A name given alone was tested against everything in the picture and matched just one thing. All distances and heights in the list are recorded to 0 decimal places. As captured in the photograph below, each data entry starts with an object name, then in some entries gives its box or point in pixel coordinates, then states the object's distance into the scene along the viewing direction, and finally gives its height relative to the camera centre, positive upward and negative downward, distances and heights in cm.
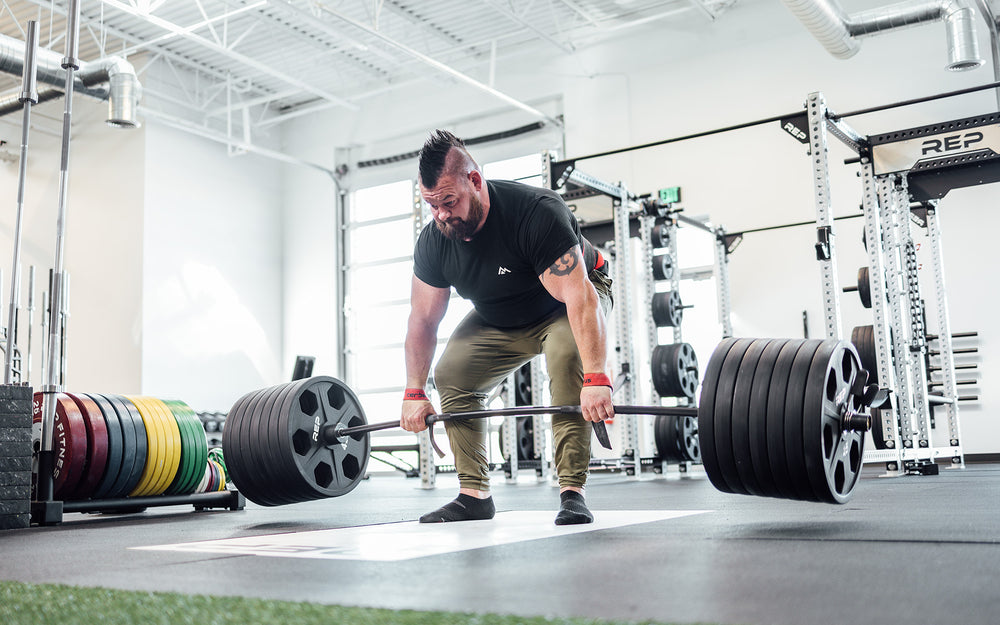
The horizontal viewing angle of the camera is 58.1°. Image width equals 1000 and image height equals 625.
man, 231 +33
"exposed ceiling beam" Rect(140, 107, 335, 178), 937 +330
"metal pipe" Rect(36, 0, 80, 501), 306 +32
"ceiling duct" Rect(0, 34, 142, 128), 666 +301
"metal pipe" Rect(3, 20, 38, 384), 299 +104
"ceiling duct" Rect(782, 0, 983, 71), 674 +305
